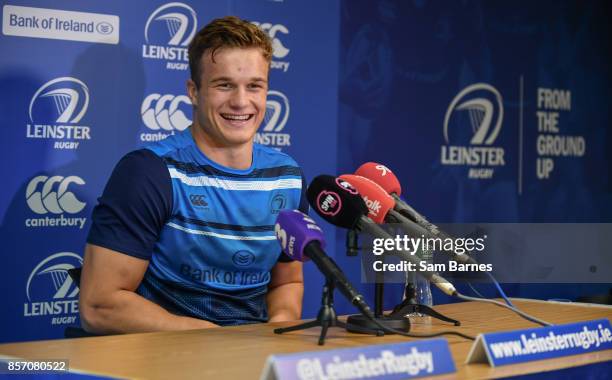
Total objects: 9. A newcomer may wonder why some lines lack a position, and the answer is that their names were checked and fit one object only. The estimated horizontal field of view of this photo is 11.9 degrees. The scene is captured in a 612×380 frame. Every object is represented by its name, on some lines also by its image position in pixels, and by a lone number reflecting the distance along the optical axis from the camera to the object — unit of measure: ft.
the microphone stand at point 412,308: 15.99
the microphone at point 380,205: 15.46
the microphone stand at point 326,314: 15.11
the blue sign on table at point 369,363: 14.07
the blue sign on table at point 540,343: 14.77
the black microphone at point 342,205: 15.30
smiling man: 16.42
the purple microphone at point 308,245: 14.97
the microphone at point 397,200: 15.32
